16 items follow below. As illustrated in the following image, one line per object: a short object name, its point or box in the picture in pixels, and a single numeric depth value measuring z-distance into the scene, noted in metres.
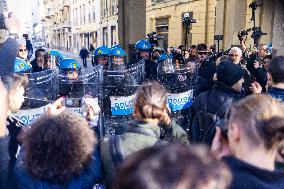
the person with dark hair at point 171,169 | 0.99
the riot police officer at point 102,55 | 6.15
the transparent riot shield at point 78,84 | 4.66
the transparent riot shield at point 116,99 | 4.75
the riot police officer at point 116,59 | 5.69
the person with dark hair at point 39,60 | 6.15
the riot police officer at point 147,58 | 6.17
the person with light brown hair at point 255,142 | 1.52
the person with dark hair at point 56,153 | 1.76
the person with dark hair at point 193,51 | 7.51
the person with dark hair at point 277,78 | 2.97
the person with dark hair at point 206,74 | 5.06
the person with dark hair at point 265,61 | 5.51
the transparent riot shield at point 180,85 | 5.23
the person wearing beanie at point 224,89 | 3.07
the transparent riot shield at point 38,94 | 4.02
